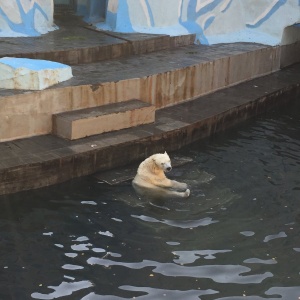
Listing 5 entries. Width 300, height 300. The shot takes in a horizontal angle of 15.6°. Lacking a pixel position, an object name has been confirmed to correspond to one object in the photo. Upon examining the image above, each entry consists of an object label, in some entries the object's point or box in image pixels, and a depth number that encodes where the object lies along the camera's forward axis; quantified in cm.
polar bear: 1506
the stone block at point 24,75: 1702
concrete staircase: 1701
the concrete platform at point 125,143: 1520
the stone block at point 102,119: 1702
